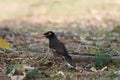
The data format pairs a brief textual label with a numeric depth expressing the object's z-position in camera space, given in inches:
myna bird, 646.5
